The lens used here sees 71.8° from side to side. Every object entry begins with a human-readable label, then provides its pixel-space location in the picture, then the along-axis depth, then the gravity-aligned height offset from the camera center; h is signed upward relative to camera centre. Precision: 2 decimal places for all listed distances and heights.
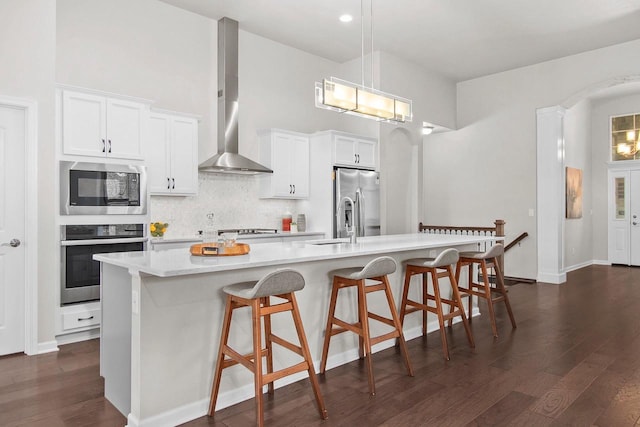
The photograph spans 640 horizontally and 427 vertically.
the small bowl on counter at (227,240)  2.80 -0.17
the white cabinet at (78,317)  3.87 -0.93
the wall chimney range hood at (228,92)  5.32 +1.48
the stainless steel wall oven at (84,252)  3.86 -0.34
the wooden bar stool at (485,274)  4.16 -0.61
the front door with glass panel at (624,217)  8.96 -0.09
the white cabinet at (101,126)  3.90 +0.81
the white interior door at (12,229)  3.59 -0.13
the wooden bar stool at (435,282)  3.66 -0.60
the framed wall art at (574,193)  8.33 +0.39
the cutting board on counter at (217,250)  2.70 -0.23
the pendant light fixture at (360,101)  3.56 +0.96
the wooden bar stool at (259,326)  2.36 -0.64
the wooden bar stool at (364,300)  3.00 -0.61
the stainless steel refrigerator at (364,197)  5.91 +0.23
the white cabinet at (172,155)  4.57 +0.63
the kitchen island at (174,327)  2.39 -0.68
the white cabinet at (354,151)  5.90 +0.87
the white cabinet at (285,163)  5.71 +0.67
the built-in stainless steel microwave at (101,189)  3.87 +0.23
